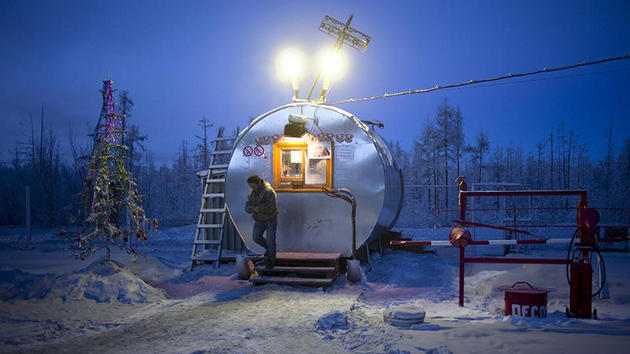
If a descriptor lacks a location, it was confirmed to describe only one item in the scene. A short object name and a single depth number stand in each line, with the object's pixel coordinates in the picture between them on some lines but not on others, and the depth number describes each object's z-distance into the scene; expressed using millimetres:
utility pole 9695
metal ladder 10273
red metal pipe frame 6020
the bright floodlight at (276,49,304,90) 9797
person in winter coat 8242
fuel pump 5602
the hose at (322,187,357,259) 8703
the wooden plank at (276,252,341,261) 8320
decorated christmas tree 8812
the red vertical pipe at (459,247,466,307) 6316
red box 5598
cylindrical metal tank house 8898
